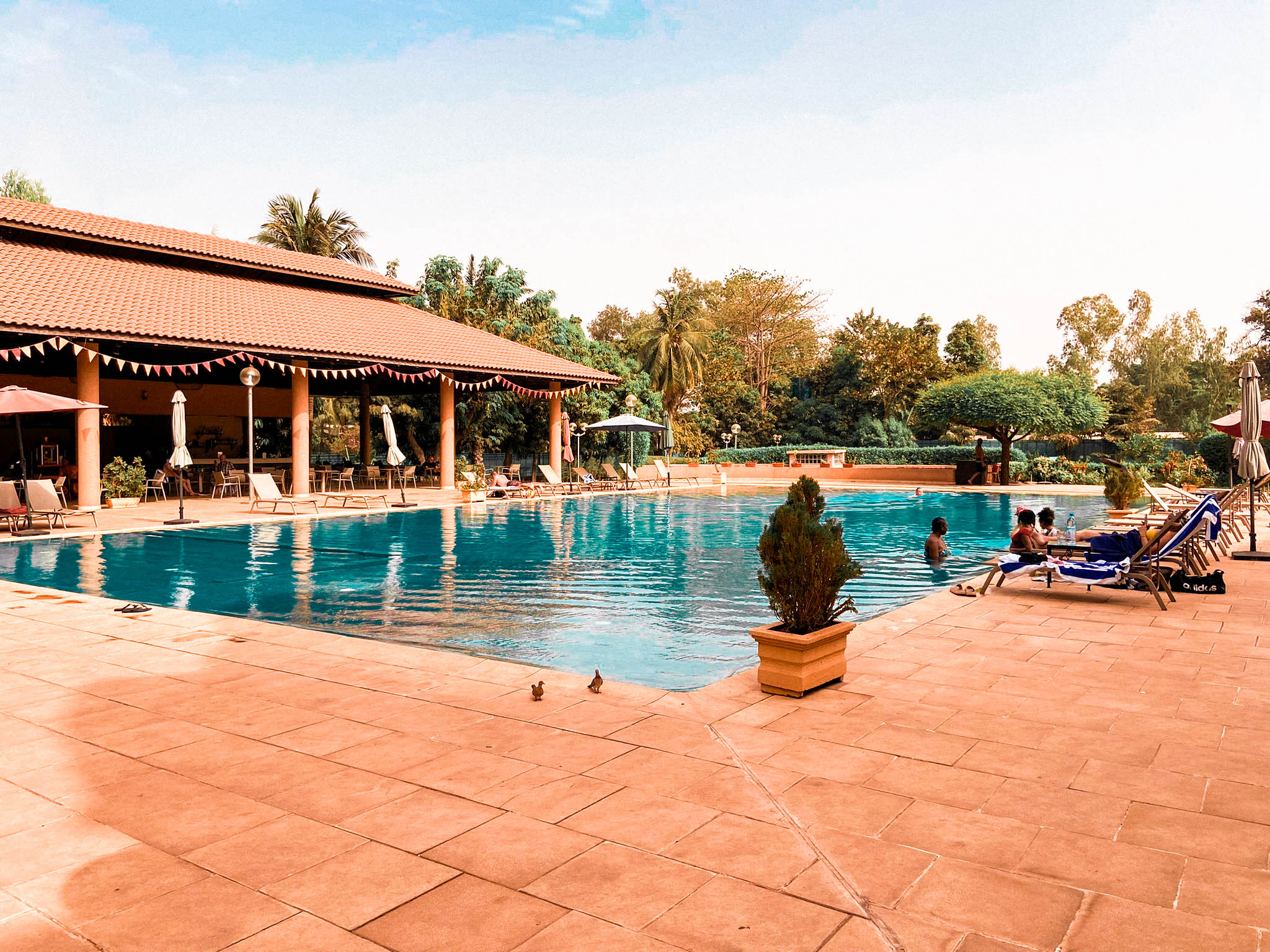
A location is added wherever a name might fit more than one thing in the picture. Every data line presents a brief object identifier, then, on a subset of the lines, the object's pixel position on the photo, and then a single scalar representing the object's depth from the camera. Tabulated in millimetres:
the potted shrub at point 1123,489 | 14914
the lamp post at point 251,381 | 17078
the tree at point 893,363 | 40688
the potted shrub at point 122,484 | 18344
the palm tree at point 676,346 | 43469
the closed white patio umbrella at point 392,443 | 18297
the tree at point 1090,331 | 63188
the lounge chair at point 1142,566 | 7551
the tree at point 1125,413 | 38906
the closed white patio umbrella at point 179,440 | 15641
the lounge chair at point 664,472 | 28484
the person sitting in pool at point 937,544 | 11453
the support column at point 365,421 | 26672
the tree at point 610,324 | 58406
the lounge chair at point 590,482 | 25334
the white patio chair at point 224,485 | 20906
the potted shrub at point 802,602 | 4738
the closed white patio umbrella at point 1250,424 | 10477
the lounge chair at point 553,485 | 24125
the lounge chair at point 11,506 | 14070
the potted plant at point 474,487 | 20016
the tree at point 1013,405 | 28359
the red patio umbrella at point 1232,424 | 13281
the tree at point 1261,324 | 37188
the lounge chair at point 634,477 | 26578
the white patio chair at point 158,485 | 19875
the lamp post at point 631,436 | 27938
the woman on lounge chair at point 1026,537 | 9555
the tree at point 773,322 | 48469
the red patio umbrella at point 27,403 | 13289
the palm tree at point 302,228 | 37781
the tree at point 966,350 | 44500
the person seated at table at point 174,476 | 21500
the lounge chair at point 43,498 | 14266
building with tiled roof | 16844
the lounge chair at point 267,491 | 17688
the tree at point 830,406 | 42312
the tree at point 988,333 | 66562
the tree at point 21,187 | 32594
